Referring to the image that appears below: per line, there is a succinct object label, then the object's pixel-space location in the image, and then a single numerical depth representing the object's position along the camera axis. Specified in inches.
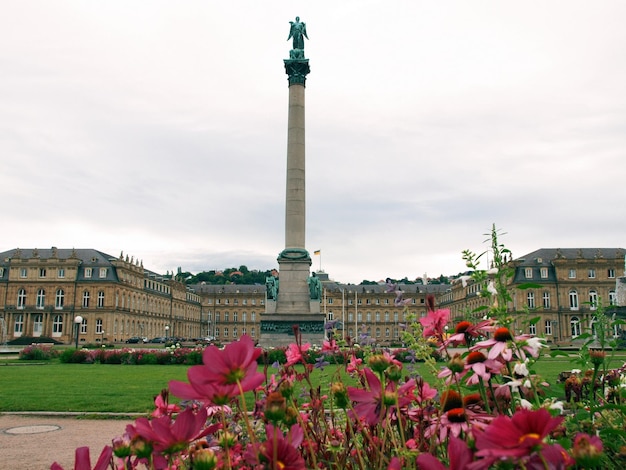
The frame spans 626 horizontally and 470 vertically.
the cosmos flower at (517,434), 49.6
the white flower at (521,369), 86.9
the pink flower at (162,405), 98.7
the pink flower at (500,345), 82.5
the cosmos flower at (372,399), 77.4
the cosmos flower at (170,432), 63.6
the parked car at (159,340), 3407.7
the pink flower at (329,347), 127.9
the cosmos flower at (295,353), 108.3
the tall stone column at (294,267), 1355.8
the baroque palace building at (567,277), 3243.1
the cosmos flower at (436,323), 99.5
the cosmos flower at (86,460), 63.4
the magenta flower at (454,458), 56.7
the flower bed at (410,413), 54.1
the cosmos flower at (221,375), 61.1
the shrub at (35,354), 1456.7
